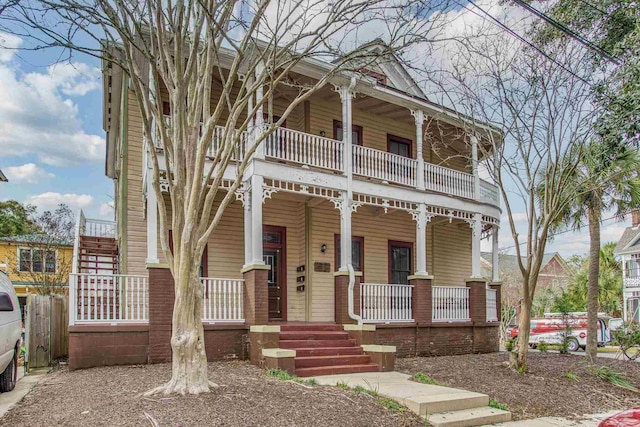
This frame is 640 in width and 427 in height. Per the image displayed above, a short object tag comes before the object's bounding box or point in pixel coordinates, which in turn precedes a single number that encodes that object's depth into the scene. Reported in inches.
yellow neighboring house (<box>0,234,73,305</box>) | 763.4
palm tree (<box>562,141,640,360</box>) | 425.4
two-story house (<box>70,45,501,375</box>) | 398.3
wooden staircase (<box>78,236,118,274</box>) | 562.9
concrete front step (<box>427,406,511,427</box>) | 263.6
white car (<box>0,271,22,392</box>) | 288.4
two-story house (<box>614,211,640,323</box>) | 1331.2
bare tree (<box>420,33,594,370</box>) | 411.5
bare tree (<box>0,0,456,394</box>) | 255.0
